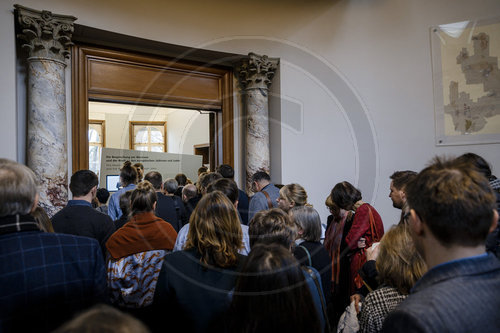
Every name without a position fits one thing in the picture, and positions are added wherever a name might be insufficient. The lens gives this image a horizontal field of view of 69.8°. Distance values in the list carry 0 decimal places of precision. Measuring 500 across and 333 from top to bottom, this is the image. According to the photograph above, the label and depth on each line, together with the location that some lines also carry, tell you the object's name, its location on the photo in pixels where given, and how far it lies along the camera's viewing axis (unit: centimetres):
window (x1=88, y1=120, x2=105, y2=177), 1384
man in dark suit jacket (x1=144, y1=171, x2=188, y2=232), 425
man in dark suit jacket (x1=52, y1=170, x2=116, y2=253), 283
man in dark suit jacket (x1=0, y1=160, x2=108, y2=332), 141
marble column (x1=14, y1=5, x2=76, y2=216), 491
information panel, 658
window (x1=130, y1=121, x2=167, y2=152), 1414
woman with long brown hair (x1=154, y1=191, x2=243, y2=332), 167
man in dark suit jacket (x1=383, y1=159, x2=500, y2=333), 93
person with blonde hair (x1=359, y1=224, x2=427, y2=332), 158
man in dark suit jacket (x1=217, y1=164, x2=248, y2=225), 466
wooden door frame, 582
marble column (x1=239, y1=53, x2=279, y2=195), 698
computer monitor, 648
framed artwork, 614
